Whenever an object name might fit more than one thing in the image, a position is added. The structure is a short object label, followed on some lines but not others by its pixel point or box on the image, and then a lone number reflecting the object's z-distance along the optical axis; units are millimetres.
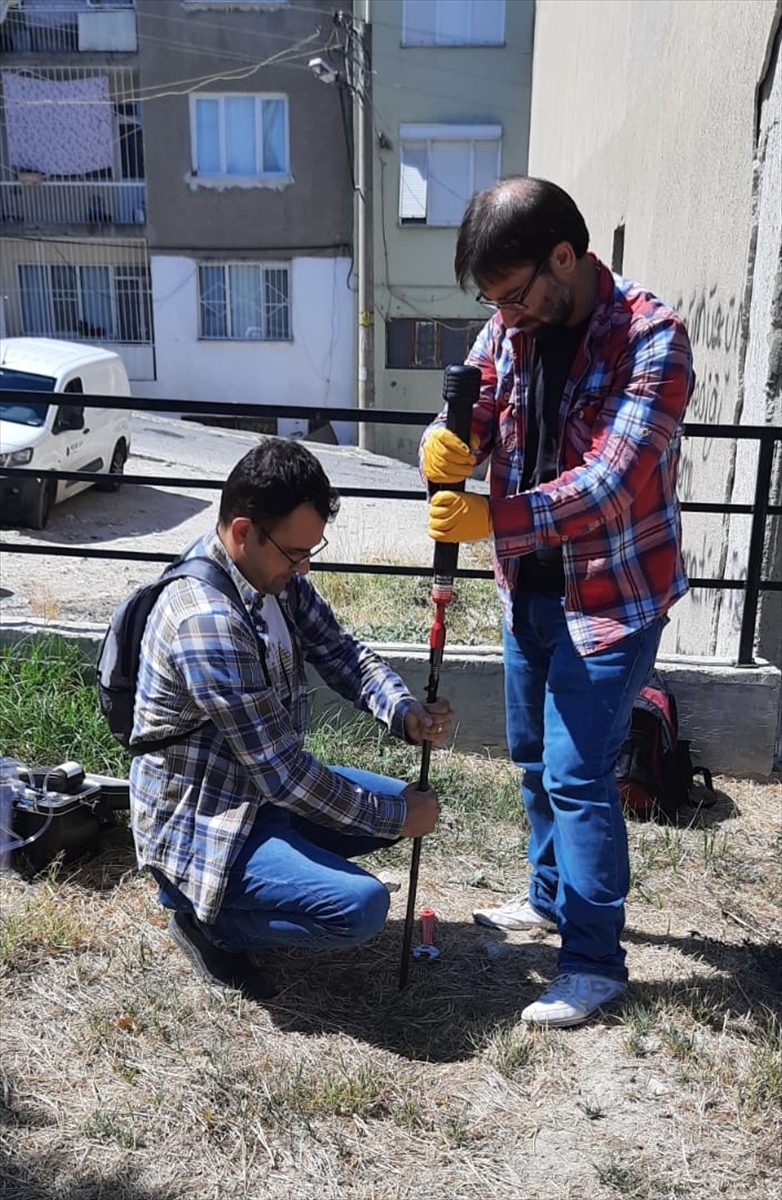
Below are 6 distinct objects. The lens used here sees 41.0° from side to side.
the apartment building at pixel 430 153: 20109
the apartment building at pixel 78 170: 22344
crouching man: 2414
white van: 9977
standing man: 2291
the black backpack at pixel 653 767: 3691
